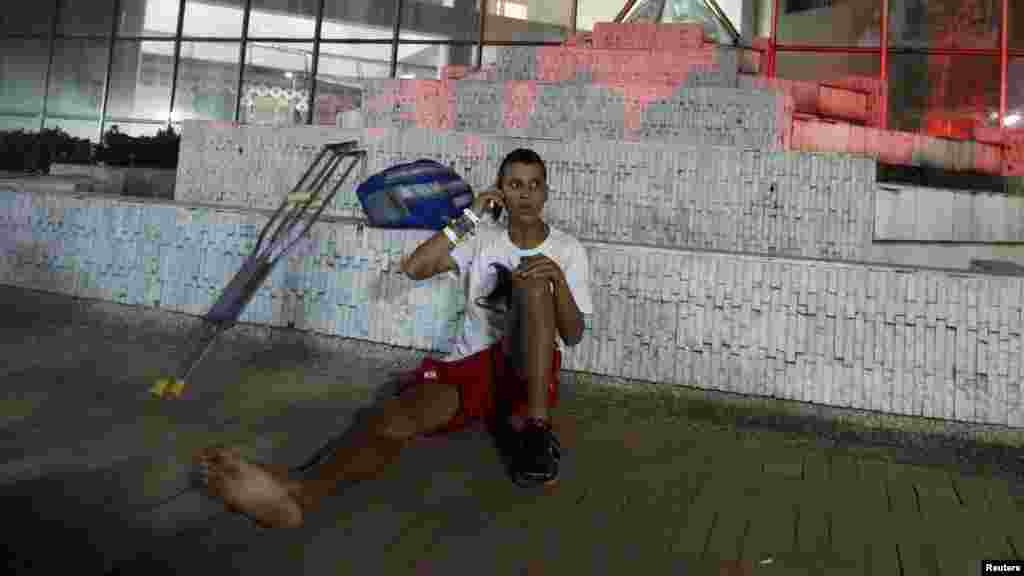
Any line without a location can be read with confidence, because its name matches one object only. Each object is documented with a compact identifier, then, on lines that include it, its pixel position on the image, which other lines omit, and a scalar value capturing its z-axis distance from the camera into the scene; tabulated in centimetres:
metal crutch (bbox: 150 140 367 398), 413
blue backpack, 385
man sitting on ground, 178
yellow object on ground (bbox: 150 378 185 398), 302
